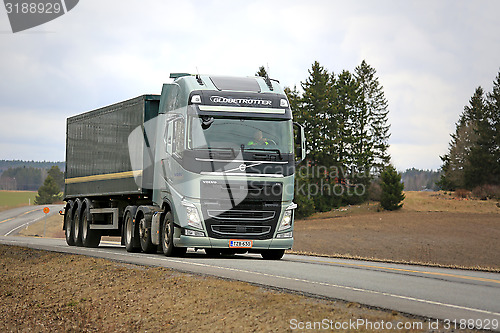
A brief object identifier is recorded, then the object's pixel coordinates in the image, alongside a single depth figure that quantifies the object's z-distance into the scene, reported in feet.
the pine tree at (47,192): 513.04
